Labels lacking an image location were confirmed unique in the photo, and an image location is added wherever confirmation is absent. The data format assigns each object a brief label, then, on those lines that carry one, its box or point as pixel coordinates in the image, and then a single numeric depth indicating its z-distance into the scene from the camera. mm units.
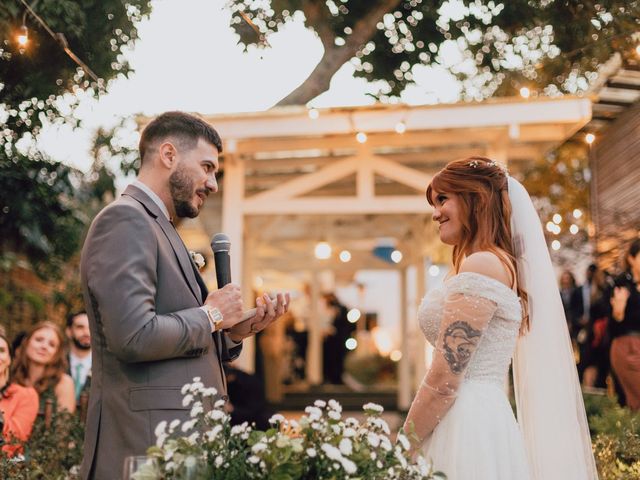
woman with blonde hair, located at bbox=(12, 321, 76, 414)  5828
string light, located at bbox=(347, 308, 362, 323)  19058
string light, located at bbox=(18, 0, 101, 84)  4742
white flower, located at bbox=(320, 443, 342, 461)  2148
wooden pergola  7879
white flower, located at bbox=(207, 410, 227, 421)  2301
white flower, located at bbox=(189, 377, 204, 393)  2346
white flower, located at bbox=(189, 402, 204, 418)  2304
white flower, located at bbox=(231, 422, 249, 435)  2300
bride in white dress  3191
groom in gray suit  2598
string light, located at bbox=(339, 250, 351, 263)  14619
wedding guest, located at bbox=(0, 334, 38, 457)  5064
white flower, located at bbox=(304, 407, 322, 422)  2332
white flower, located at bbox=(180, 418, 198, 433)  2273
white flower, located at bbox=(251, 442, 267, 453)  2152
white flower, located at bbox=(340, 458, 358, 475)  2131
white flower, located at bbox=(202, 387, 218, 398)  2330
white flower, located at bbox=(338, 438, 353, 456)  2189
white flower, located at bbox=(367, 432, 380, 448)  2307
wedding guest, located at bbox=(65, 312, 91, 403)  6668
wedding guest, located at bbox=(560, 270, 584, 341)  9375
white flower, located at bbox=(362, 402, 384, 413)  2414
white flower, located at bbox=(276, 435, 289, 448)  2178
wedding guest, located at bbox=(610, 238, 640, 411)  6695
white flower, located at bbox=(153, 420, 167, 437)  2236
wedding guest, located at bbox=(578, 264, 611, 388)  7996
